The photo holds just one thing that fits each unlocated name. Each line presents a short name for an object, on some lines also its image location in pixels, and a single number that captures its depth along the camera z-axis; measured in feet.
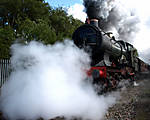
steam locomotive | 22.24
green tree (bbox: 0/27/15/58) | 36.45
